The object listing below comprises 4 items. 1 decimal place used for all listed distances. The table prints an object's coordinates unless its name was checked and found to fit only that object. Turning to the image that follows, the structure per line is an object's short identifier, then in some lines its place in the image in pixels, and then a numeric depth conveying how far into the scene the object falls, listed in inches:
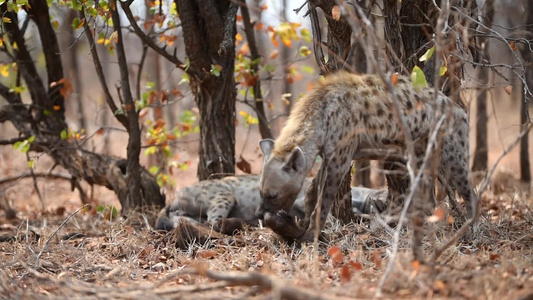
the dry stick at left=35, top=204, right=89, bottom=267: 335.6
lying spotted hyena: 492.1
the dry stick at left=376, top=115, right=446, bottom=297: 232.4
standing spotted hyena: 380.8
